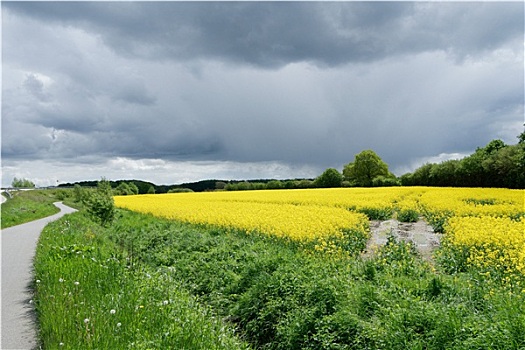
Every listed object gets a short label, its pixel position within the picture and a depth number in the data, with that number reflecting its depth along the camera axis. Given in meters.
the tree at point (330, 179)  84.94
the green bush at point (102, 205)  23.20
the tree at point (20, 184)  142.82
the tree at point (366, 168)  93.69
